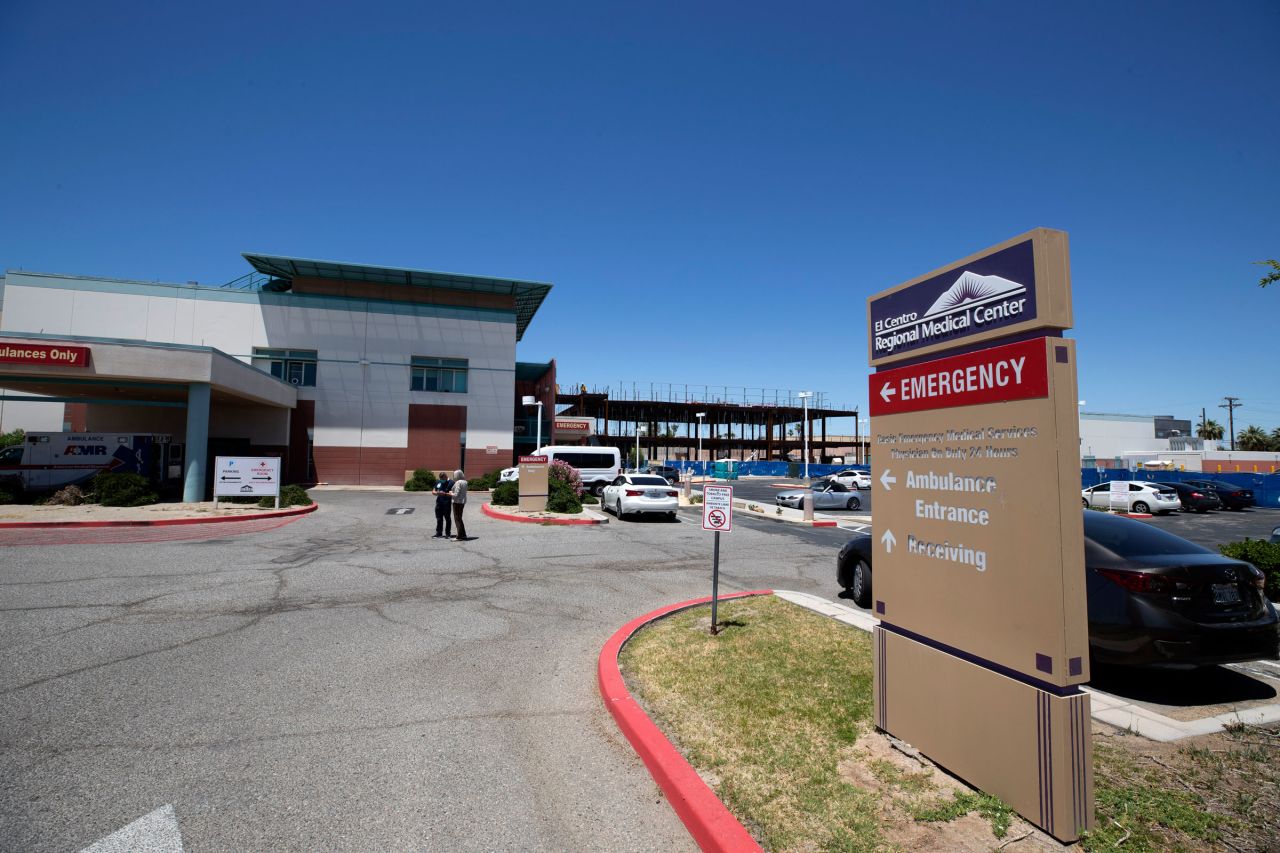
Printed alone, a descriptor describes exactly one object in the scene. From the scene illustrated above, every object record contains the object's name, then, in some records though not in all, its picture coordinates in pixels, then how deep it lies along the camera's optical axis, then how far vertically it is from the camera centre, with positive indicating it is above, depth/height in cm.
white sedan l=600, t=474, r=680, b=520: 1977 -121
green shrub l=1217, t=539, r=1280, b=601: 846 -124
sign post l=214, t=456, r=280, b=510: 1980 -68
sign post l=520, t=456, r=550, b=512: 2041 -94
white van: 3033 -13
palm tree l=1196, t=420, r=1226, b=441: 9406 +544
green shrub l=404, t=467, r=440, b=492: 3494 -140
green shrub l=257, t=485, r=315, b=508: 2122 -150
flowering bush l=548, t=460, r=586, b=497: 2318 -62
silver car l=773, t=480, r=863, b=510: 2683 -154
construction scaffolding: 7962 +581
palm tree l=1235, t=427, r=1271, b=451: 8288 +372
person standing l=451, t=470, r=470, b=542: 1455 -104
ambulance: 2078 -18
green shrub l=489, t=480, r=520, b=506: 2269 -135
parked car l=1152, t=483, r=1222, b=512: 2955 -153
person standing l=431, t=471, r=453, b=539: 1483 -115
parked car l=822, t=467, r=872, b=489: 4131 -116
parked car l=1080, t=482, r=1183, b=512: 2678 -141
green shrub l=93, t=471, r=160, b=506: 1917 -114
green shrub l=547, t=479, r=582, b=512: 2042 -139
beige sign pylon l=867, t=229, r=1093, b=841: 316 -41
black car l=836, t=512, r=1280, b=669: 488 -115
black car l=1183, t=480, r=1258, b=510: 3091 -139
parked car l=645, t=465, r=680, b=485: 5464 -114
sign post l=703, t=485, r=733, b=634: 734 -58
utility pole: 8140 +788
